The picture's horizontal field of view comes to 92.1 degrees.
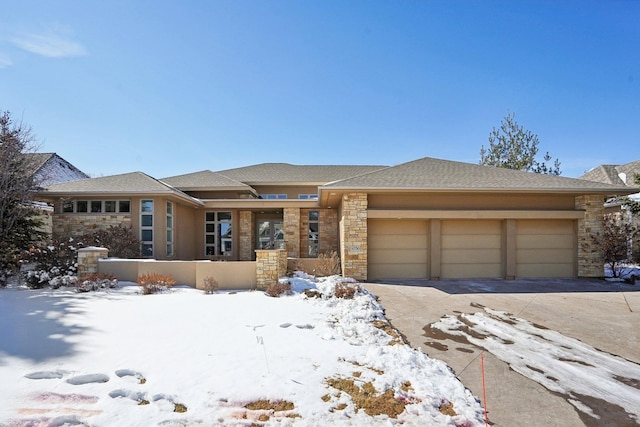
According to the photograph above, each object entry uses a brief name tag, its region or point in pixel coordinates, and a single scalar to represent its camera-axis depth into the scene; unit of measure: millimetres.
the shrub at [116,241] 10852
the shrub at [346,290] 7758
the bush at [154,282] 7984
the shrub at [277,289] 8023
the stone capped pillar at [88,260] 8781
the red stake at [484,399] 3068
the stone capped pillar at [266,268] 8789
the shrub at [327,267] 10648
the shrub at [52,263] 8258
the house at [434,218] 10626
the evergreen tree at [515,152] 26594
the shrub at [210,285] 8336
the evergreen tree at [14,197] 9156
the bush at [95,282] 7891
